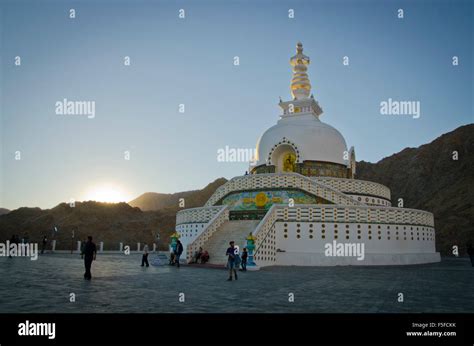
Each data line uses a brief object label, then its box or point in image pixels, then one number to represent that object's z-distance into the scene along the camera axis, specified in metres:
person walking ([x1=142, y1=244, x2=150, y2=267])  21.02
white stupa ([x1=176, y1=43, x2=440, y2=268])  23.78
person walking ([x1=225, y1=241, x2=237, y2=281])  14.57
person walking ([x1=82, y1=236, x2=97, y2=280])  13.52
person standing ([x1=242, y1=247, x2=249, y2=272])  18.88
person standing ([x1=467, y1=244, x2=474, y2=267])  25.33
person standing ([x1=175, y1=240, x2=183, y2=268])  20.99
